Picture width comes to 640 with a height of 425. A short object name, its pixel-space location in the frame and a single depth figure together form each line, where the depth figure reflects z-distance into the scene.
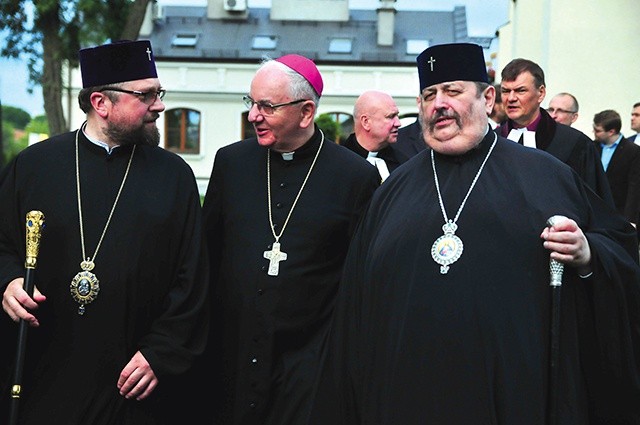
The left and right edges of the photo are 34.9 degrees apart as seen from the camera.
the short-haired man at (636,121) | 12.58
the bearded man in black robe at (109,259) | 4.45
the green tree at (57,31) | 19.08
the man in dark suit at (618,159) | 11.34
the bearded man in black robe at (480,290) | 3.88
